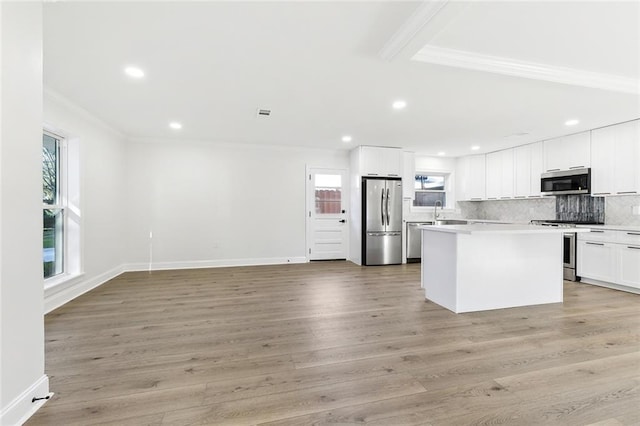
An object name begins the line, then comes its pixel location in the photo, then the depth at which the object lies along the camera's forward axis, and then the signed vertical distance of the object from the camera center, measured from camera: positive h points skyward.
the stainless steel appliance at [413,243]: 6.41 -0.71
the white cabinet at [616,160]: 4.20 +0.79
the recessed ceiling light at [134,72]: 2.73 +1.35
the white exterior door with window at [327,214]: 6.35 -0.06
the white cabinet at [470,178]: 6.80 +0.82
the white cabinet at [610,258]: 3.96 -0.70
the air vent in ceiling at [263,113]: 3.87 +1.37
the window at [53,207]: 3.60 +0.06
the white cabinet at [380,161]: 6.00 +1.06
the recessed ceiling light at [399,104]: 3.58 +1.37
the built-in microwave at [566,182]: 4.71 +0.51
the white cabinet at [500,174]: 6.11 +0.81
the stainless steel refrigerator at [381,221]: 6.00 -0.20
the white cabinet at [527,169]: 5.53 +0.84
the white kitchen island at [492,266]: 3.21 -0.65
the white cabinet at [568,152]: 4.80 +1.04
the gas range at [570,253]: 4.68 -0.69
